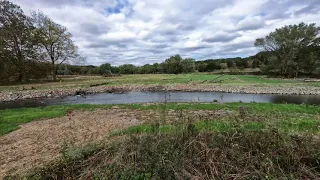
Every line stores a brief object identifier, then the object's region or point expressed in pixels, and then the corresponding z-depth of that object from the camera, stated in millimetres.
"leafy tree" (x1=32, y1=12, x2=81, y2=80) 32344
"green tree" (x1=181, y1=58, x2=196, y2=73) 69375
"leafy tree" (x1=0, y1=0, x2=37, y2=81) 26875
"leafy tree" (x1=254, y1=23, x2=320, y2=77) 40812
